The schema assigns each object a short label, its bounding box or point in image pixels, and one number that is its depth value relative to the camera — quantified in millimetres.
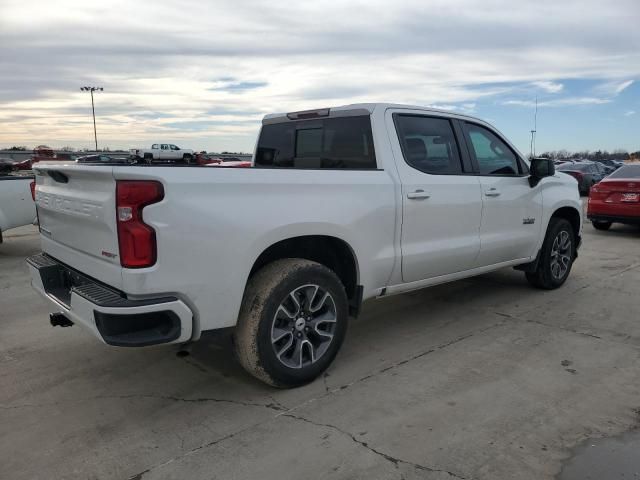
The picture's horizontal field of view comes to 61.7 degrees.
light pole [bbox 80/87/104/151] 71050
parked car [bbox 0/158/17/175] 21569
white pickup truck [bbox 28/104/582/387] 2893
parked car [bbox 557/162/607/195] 20688
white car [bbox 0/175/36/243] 7910
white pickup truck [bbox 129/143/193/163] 41288
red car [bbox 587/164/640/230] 10461
